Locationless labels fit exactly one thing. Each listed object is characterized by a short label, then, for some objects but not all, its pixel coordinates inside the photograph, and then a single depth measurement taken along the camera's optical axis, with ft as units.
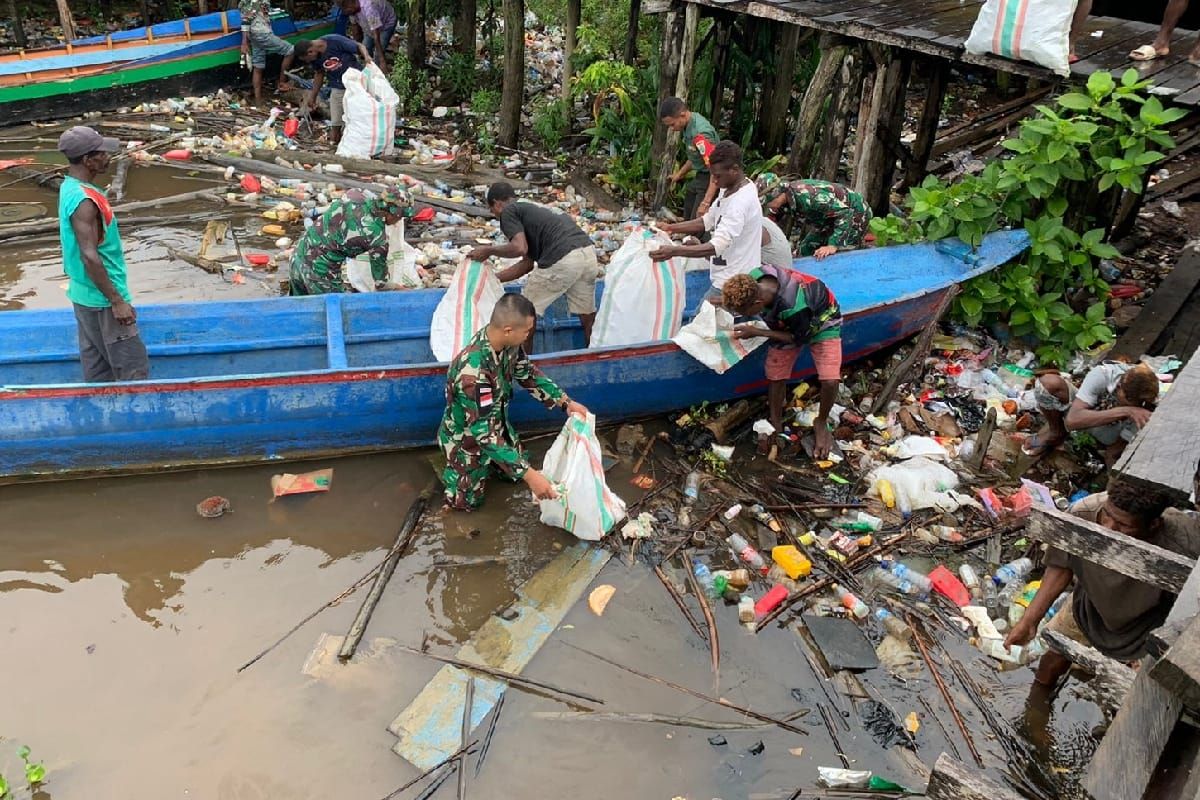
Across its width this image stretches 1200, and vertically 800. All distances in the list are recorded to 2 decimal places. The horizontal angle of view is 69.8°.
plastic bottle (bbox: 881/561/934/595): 15.83
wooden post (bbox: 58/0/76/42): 36.22
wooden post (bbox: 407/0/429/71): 38.93
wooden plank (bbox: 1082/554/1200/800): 6.67
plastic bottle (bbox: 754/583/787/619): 15.45
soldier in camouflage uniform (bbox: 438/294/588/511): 15.25
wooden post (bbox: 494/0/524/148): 31.89
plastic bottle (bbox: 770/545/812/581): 16.10
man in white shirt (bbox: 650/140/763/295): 18.61
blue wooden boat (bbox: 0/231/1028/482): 16.63
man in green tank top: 14.67
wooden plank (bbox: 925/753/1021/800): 7.28
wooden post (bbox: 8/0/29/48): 39.23
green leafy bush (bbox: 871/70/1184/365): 19.22
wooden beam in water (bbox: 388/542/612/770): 12.98
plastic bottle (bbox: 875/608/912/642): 15.02
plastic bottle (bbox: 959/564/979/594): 15.93
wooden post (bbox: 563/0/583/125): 32.37
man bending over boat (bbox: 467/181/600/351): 18.72
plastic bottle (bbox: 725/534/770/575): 16.41
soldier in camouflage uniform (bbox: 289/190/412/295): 19.70
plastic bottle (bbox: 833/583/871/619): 15.35
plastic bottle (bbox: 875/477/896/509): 17.79
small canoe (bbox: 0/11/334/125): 34.71
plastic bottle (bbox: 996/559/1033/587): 15.89
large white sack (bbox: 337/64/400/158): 31.37
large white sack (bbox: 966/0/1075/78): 19.16
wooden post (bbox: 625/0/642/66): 33.78
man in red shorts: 16.79
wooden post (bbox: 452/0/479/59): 39.85
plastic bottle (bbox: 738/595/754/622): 15.31
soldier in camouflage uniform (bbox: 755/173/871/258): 21.83
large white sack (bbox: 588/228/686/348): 19.58
